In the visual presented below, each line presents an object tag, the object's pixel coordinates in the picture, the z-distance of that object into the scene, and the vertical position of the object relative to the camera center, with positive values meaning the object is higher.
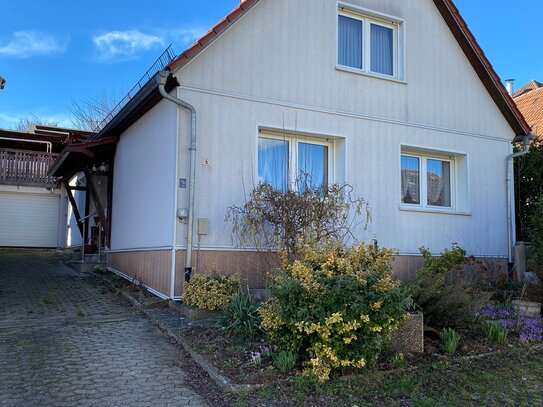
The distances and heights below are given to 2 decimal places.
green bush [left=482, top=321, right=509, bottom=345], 6.55 -1.12
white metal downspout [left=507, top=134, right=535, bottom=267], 11.45 +0.87
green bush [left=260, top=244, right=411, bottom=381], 4.97 -0.70
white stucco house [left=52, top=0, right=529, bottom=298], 8.38 +2.06
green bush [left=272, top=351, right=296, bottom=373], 5.16 -1.20
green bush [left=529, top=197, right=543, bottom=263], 8.93 +0.23
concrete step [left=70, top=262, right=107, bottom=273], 12.88 -0.69
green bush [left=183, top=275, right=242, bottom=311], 7.41 -0.74
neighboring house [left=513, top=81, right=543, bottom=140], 18.53 +5.60
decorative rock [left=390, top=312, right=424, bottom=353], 5.90 -1.06
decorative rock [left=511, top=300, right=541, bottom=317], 7.97 -0.97
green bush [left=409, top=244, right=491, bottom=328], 6.38 -0.72
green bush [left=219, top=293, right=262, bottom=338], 6.24 -0.95
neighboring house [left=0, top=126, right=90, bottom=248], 20.14 +1.46
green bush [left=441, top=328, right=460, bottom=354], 6.00 -1.13
